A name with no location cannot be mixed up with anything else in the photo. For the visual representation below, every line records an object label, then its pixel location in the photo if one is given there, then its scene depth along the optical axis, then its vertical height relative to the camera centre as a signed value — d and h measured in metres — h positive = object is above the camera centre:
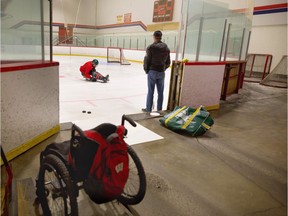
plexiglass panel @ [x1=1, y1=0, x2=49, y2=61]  2.13 +0.11
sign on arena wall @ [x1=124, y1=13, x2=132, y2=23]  17.78 +2.34
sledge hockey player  6.46 -0.68
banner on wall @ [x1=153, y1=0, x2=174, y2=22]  14.17 +2.50
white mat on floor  2.76 -0.98
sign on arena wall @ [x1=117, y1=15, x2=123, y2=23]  19.00 +2.34
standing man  3.60 -0.19
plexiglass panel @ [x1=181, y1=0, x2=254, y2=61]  3.78 +0.46
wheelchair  1.19 -0.70
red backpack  1.18 -0.56
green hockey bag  3.02 -0.83
